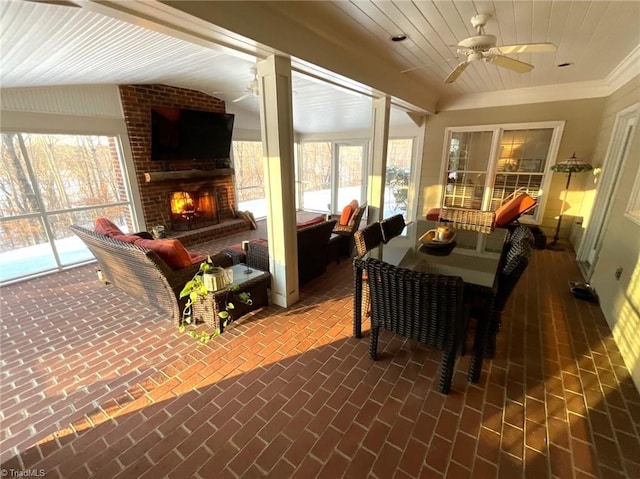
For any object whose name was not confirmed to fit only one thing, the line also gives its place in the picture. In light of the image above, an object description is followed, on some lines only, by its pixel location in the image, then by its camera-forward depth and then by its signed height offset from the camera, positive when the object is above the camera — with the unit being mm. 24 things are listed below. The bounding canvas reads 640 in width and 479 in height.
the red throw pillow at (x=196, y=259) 2806 -990
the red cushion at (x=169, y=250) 2457 -776
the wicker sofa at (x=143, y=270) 2344 -992
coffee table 2551 -1284
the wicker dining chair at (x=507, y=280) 1792 -798
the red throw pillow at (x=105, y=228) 2680 -651
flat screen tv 4602 +494
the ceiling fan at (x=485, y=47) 2156 +901
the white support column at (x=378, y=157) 3896 +64
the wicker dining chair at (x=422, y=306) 1637 -927
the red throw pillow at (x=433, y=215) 5161 -994
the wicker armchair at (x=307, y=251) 3205 -1064
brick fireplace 4477 -151
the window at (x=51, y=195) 3664 -461
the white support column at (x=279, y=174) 2363 -111
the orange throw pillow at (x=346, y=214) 4426 -830
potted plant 2271 -1266
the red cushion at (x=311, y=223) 3314 -755
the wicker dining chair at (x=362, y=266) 2211 -805
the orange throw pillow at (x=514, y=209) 4188 -723
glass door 7238 -332
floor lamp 4230 -101
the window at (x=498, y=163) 4957 -43
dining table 1824 -769
